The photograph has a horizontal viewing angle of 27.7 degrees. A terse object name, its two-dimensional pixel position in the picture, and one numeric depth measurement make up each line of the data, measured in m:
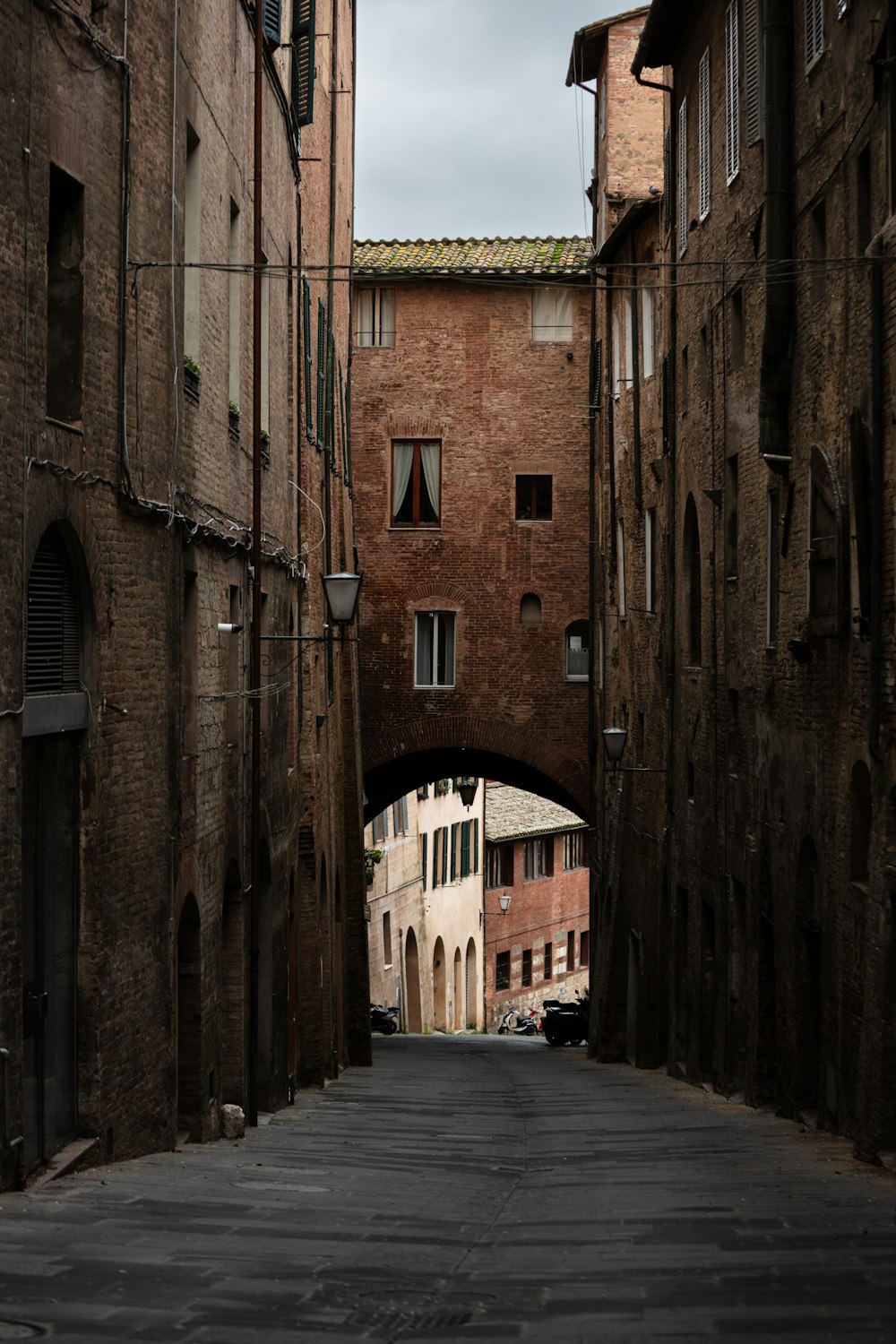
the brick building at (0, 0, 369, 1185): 9.87
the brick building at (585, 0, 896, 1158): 13.23
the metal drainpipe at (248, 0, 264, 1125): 17.11
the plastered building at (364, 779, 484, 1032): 42.00
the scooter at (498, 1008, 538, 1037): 44.25
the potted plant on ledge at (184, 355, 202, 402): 14.13
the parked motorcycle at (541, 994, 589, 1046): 34.19
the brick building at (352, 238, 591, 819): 32.16
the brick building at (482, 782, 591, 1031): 53.62
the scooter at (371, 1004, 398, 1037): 37.62
